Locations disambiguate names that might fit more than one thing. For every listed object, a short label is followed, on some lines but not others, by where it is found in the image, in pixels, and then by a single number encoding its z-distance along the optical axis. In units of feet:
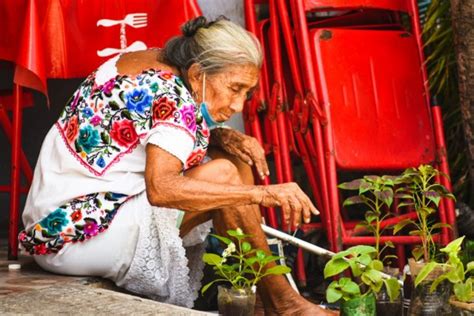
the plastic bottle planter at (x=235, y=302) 14.09
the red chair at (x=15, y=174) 18.47
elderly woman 15.56
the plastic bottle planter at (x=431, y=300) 14.35
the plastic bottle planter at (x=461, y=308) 13.64
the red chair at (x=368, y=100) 20.06
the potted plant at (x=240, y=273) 14.11
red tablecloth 19.69
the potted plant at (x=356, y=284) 13.80
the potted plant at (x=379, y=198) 14.70
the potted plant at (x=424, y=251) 14.39
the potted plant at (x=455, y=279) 13.81
